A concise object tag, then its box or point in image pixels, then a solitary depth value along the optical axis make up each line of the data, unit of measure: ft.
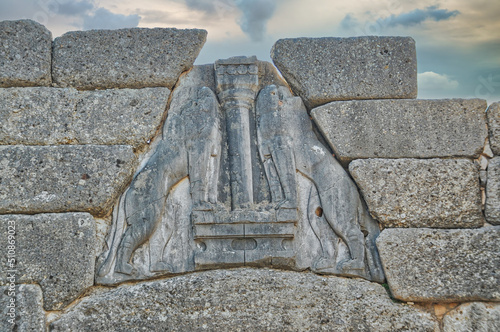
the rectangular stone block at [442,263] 16.49
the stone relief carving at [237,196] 16.88
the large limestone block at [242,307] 16.06
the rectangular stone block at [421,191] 17.10
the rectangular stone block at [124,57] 18.01
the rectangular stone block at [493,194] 17.15
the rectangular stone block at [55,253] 16.20
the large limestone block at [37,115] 17.38
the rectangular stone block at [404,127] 17.62
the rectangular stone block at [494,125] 17.71
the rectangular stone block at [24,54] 17.81
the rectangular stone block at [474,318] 16.34
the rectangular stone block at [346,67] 18.16
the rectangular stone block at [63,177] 16.80
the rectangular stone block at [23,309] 15.80
